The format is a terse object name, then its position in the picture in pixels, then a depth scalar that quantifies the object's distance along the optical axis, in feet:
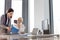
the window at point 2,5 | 9.52
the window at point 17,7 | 10.15
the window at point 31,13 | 10.18
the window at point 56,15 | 7.97
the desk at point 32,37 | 5.39
